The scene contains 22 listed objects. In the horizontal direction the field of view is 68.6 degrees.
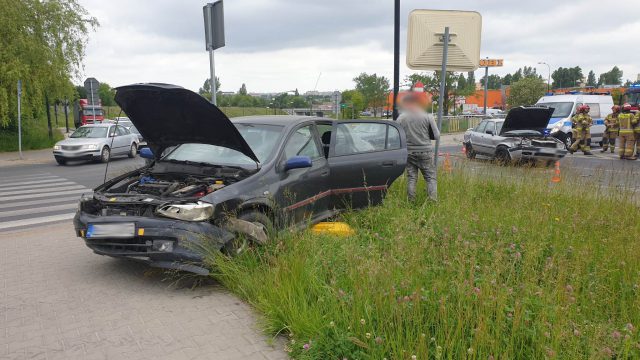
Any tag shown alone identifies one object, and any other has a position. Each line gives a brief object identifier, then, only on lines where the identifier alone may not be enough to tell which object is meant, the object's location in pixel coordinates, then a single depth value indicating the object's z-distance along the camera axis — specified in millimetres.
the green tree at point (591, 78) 129038
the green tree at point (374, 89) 48969
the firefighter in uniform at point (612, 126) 18969
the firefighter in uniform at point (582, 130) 18391
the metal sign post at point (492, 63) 45775
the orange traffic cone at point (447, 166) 9355
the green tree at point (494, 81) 126562
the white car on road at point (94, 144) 16875
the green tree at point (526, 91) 50469
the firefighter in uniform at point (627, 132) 16156
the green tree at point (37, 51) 19156
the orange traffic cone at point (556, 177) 7499
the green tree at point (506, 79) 129900
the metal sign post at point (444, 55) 7117
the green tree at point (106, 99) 76312
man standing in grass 7293
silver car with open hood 13273
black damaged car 4266
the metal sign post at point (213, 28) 7469
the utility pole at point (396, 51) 9117
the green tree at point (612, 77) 127062
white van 20078
